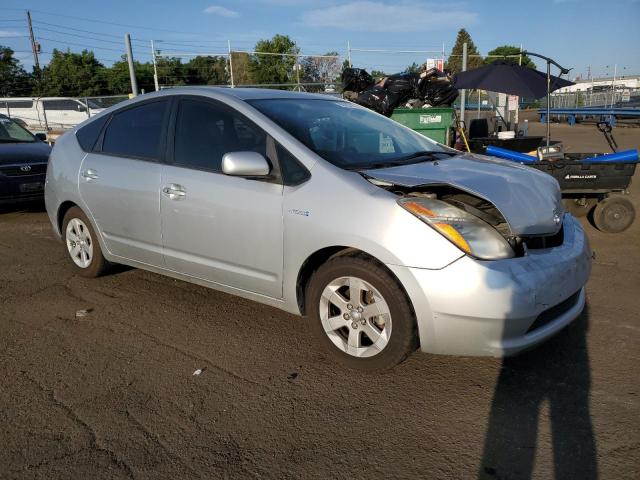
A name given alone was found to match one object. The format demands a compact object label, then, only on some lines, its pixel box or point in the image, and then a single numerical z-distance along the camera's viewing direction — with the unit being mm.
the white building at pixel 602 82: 51938
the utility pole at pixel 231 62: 17641
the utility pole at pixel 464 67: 12324
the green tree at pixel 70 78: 46812
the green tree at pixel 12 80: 45812
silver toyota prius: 2789
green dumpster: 8773
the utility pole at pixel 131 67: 12016
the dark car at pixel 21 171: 7656
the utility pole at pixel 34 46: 46766
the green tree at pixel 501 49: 80975
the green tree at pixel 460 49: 44319
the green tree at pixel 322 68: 19812
